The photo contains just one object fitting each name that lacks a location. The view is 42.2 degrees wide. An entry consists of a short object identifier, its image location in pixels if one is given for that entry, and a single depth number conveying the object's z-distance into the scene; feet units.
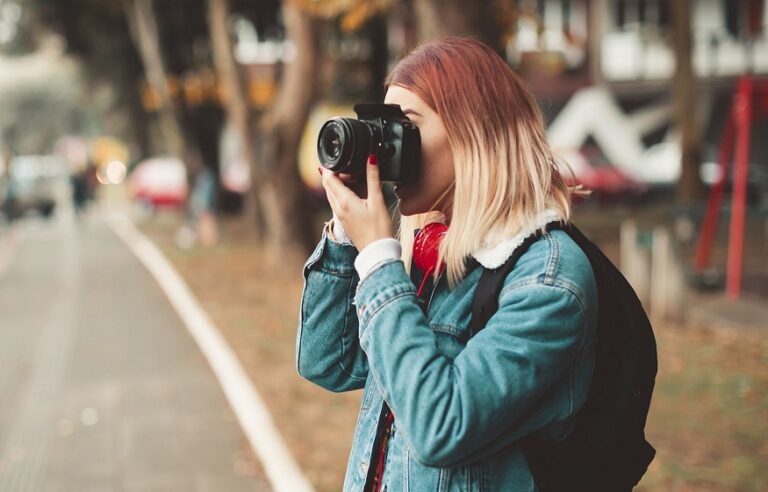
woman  5.14
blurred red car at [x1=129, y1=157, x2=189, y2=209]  98.27
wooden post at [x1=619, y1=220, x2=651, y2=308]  34.45
